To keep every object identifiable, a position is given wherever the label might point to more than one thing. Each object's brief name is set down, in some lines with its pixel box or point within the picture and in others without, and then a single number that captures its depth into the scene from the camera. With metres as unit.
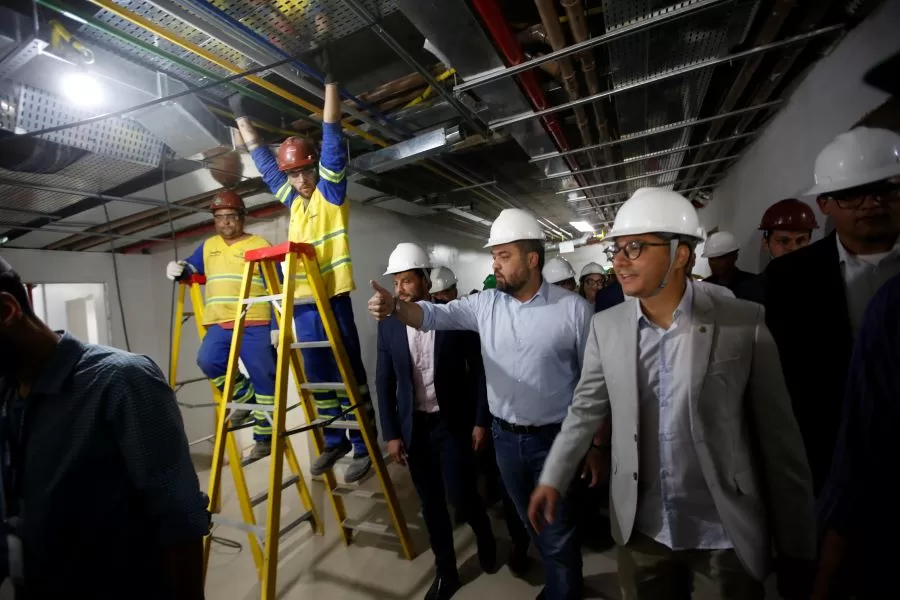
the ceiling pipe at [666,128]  2.63
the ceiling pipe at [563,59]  1.67
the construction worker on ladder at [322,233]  2.25
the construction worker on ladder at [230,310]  2.53
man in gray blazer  1.07
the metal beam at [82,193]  2.28
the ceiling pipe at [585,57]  1.69
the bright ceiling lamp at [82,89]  1.70
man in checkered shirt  0.91
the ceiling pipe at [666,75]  1.88
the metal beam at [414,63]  1.64
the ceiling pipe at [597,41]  1.68
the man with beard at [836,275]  1.38
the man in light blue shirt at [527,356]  1.72
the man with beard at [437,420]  2.24
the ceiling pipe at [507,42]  1.69
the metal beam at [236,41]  1.51
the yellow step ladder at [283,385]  2.04
